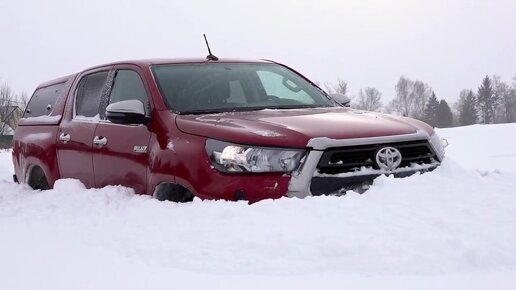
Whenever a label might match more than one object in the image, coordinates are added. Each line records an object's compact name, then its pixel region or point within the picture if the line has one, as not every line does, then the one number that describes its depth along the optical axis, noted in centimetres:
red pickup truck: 362
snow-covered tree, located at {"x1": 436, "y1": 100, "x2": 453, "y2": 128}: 8400
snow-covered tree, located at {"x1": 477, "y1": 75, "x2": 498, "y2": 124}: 8938
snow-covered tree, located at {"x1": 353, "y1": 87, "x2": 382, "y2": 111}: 9238
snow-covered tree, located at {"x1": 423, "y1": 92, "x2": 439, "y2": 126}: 8586
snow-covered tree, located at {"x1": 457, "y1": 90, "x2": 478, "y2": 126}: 8544
